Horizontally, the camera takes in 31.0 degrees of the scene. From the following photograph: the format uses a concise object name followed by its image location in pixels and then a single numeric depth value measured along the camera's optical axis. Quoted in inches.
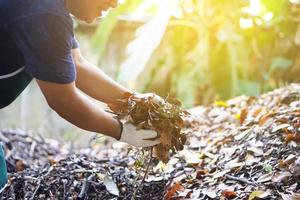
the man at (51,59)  74.8
